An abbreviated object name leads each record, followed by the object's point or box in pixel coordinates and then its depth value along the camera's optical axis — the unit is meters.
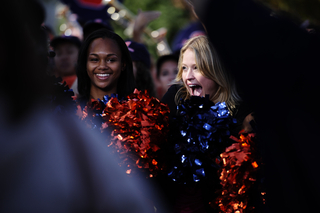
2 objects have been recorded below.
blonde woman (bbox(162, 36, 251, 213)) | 4.32
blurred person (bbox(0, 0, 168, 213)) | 2.50
